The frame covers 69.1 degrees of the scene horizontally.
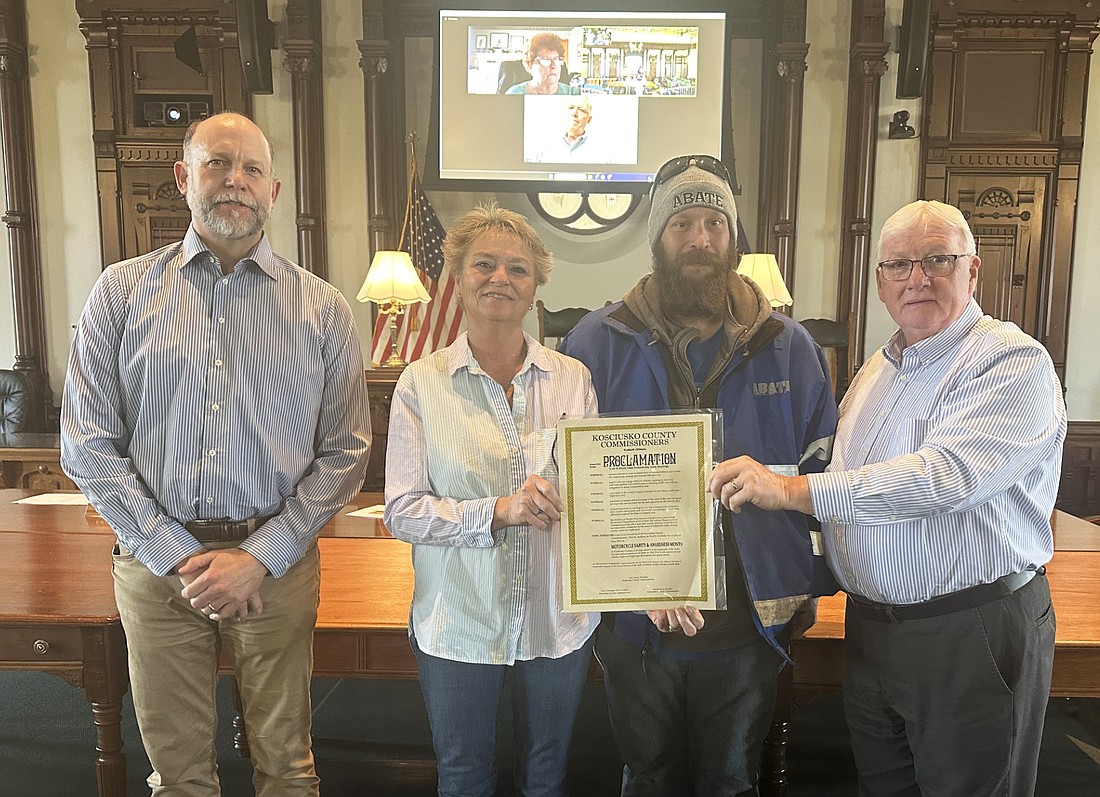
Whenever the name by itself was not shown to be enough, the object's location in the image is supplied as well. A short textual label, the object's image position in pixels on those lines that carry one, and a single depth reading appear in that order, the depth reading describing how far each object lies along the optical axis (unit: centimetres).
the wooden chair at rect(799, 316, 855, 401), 523
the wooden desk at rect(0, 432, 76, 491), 457
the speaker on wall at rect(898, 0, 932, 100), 495
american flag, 549
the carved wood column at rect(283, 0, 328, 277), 541
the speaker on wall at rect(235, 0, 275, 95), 507
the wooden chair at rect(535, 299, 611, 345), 495
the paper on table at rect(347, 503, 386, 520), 308
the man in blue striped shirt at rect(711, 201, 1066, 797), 144
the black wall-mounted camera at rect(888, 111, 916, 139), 529
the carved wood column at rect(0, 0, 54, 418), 551
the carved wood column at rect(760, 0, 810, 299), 530
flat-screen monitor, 531
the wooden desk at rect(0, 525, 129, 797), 190
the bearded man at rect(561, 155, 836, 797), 156
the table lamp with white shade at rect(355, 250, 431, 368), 498
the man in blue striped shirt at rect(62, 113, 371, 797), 160
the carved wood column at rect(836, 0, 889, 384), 530
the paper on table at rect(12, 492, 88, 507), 323
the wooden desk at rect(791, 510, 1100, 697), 189
